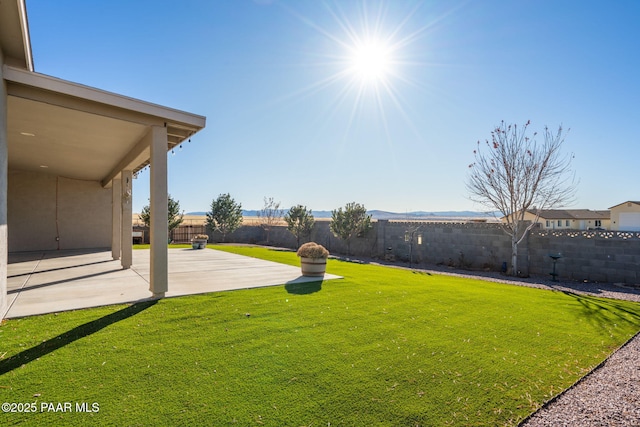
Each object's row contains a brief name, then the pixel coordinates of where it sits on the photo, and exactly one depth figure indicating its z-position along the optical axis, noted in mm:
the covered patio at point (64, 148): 4672
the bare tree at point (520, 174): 11547
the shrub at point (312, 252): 8547
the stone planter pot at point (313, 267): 8508
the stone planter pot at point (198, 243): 16656
